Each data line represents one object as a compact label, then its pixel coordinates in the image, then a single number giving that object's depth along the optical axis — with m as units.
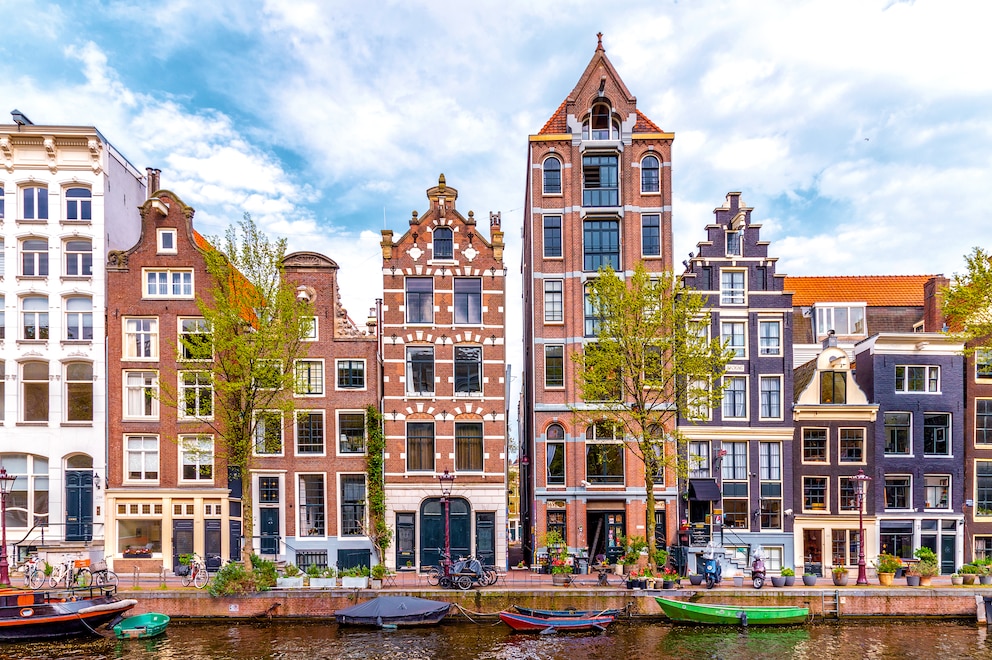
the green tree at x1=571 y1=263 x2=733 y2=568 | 33.03
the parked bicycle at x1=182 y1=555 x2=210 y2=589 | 30.62
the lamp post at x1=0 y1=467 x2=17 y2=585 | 30.81
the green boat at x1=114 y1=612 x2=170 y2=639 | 27.61
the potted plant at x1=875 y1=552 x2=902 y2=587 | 32.00
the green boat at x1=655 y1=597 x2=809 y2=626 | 29.06
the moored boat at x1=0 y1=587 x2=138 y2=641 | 27.47
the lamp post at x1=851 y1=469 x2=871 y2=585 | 32.06
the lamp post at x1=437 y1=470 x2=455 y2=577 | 32.04
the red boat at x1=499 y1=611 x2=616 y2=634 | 28.27
